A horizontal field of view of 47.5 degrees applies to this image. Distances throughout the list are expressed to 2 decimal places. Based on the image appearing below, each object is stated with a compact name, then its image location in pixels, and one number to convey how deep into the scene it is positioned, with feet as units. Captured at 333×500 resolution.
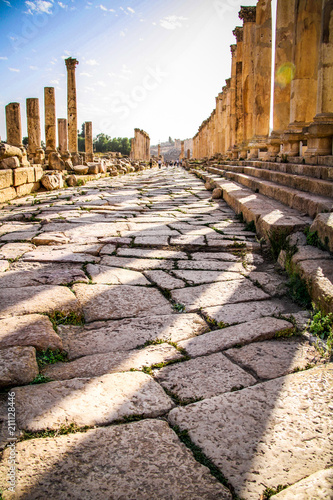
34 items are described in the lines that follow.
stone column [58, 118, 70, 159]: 72.69
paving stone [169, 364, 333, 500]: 4.13
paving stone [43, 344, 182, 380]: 6.26
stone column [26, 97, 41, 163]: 53.88
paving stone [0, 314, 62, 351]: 6.70
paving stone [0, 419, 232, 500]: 3.89
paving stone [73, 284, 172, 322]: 8.57
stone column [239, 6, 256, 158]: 45.89
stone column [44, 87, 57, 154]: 61.62
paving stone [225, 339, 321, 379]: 6.15
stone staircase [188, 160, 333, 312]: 8.89
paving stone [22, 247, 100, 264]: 12.14
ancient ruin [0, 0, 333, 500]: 4.17
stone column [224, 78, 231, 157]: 66.36
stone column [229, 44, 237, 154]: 61.78
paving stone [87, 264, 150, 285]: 10.37
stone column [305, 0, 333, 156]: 19.99
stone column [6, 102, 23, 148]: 48.80
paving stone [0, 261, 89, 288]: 9.89
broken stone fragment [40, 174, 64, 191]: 36.18
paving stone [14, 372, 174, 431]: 5.00
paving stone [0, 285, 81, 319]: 8.05
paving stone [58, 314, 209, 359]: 7.16
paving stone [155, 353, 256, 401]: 5.65
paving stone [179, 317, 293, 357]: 6.97
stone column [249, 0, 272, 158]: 39.32
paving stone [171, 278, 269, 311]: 9.12
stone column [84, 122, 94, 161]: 75.66
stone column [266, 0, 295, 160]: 31.99
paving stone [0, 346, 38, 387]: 5.74
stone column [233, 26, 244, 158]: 55.88
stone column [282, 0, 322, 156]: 25.20
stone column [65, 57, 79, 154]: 69.87
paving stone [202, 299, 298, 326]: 8.16
